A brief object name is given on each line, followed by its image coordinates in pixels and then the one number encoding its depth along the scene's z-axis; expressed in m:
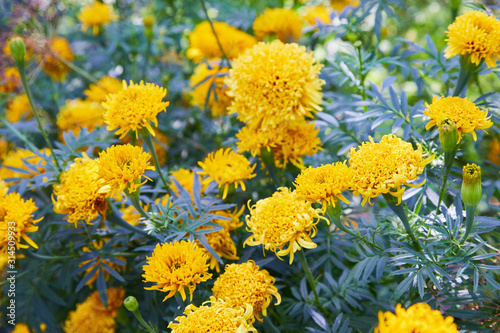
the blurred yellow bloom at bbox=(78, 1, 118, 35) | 0.92
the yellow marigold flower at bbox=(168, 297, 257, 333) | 0.59
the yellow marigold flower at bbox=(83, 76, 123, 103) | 0.87
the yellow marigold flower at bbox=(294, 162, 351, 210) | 0.62
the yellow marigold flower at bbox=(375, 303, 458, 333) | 0.55
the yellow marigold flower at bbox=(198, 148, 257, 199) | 0.69
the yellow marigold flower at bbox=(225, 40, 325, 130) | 0.68
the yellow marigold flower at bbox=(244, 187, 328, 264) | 0.62
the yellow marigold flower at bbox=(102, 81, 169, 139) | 0.66
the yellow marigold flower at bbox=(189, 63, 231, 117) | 0.78
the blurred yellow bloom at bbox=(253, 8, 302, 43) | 0.81
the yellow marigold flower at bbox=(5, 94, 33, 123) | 0.90
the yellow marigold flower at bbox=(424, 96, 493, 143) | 0.62
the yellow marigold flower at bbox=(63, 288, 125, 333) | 0.69
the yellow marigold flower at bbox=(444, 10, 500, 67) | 0.65
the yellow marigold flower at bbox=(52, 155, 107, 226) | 0.66
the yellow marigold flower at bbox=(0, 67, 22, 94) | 0.82
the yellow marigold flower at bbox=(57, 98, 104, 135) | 0.84
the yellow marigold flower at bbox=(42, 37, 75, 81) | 0.91
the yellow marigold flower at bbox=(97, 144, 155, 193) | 0.63
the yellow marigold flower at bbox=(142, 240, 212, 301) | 0.62
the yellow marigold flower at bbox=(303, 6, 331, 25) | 0.85
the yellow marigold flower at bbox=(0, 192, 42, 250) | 0.65
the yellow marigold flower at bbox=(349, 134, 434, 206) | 0.60
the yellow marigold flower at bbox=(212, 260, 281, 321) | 0.62
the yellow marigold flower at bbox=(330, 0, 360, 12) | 0.94
